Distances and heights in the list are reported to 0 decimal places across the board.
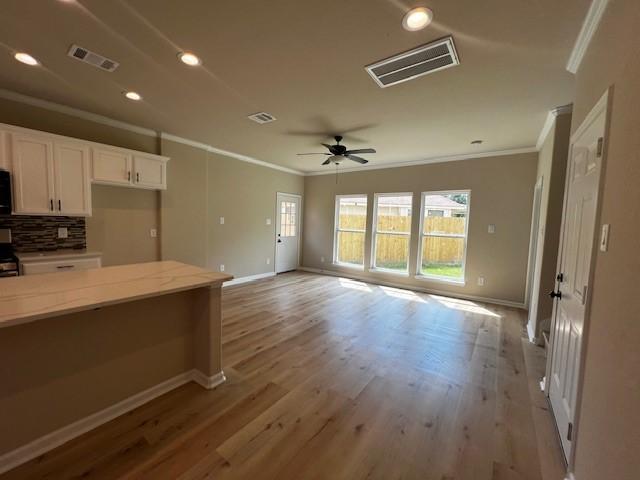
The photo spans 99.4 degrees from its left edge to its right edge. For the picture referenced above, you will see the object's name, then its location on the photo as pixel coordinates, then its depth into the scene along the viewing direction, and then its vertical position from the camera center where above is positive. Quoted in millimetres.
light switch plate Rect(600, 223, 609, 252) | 1292 -25
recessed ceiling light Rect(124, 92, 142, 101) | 2957 +1336
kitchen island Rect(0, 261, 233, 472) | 1519 -905
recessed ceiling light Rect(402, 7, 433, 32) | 1686 +1339
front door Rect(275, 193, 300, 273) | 6851 -270
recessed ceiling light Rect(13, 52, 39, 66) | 2293 +1330
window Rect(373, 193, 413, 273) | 5910 -140
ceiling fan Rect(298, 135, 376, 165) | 4080 +1083
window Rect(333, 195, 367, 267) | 6602 -136
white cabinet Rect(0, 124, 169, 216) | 2908 +546
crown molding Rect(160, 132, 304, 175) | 4449 +1307
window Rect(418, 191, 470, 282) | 5262 -150
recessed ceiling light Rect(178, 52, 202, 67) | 2195 +1325
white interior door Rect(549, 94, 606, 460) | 1545 -237
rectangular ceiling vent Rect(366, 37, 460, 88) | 2035 +1331
